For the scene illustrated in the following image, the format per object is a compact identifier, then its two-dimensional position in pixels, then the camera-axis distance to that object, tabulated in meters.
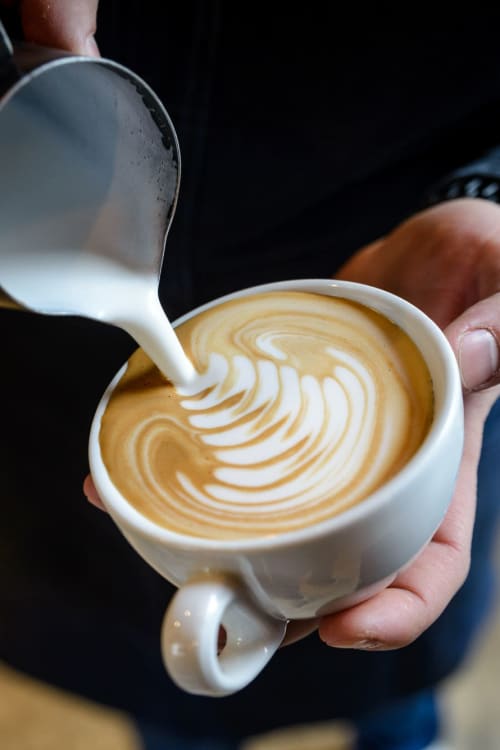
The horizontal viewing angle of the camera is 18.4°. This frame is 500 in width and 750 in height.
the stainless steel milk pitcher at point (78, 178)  0.42
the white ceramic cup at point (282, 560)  0.40
